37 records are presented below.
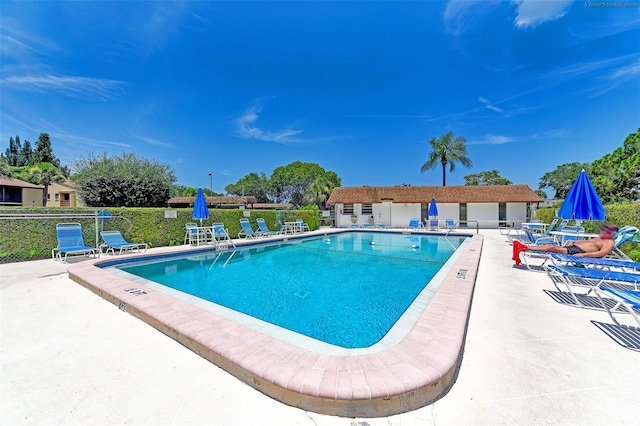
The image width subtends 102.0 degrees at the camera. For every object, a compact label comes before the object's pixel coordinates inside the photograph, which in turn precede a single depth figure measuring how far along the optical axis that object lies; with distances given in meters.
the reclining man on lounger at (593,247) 5.45
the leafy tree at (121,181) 18.61
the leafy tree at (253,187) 54.22
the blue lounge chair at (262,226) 16.27
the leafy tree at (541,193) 49.50
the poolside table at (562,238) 8.62
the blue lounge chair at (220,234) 12.35
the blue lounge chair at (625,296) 3.14
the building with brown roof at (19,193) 26.03
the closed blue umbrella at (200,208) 12.29
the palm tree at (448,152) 31.33
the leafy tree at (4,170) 29.39
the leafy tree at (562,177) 44.59
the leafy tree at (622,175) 16.09
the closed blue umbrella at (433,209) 20.34
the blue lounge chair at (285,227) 18.21
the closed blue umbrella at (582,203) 6.42
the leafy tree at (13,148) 65.44
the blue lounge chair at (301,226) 19.25
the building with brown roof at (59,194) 36.00
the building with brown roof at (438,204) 23.84
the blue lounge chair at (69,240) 8.62
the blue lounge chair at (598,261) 5.08
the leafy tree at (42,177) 31.88
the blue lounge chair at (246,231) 15.27
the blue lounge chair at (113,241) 9.71
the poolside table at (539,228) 15.16
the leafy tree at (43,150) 59.78
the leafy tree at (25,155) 62.84
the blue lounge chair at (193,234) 12.67
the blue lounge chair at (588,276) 4.16
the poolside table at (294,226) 18.25
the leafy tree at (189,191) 67.62
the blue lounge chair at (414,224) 22.41
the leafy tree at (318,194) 35.19
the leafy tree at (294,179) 48.56
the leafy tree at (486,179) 49.66
